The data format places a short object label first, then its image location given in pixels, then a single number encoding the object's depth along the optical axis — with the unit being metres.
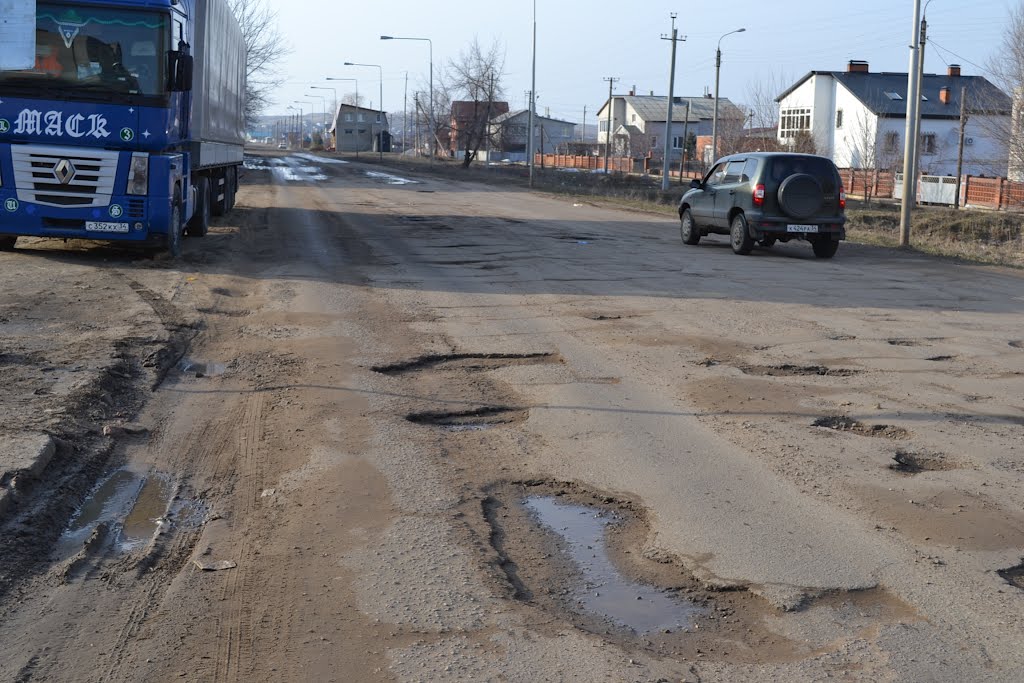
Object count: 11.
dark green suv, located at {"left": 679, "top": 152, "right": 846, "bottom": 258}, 17.69
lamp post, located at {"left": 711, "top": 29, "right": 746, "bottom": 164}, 50.91
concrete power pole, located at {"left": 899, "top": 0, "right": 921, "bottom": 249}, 19.88
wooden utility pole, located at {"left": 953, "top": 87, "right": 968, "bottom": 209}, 44.26
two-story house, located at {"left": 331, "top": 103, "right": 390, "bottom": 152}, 153.75
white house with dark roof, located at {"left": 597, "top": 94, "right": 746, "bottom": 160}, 114.31
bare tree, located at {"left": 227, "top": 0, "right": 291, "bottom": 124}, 67.75
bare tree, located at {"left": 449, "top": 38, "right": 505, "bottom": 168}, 78.62
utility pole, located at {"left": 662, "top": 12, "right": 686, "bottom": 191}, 42.78
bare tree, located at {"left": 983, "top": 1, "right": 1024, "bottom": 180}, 36.53
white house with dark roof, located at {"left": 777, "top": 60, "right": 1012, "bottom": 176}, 66.62
